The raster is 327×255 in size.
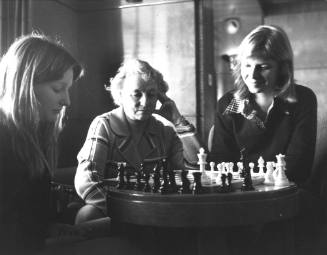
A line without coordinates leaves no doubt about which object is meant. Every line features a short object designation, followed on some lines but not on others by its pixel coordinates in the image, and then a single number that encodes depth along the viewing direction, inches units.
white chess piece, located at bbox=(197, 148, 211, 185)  65.8
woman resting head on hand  86.4
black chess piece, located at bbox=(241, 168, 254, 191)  62.5
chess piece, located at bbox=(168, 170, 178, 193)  61.5
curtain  103.1
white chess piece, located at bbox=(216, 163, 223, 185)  65.3
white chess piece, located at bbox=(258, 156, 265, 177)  73.5
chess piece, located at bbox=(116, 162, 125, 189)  67.6
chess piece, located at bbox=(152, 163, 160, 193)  62.6
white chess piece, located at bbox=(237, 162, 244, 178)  71.8
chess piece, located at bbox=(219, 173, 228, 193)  61.1
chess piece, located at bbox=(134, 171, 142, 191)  65.7
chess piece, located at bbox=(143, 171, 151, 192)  63.5
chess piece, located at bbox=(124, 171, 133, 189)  67.1
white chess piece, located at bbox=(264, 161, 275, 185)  70.0
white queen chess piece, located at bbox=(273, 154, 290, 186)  67.1
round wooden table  58.1
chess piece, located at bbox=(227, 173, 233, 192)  61.4
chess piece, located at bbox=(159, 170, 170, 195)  60.7
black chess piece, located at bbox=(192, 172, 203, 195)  60.0
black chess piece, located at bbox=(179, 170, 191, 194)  61.0
